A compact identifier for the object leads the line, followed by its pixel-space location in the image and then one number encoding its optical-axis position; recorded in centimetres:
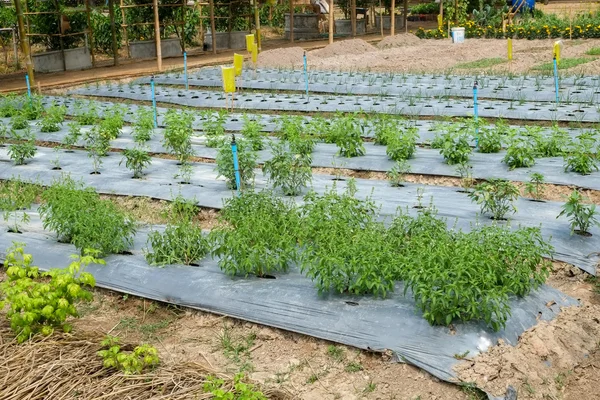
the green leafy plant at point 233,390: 359
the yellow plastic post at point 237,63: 1126
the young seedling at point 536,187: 645
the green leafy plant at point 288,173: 696
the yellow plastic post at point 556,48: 1190
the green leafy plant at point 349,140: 842
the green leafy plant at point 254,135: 872
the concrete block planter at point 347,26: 2738
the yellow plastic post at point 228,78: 1016
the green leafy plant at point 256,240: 502
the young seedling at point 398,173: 727
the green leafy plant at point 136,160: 790
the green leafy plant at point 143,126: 909
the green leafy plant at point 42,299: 429
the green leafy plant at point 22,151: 868
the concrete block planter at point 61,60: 1783
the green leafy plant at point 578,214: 562
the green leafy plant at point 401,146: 805
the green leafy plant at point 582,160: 722
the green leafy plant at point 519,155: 754
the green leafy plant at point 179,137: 842
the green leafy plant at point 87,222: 552
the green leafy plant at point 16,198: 651
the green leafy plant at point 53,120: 1057
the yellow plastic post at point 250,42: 1431
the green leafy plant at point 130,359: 403
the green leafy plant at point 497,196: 600
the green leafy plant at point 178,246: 545
